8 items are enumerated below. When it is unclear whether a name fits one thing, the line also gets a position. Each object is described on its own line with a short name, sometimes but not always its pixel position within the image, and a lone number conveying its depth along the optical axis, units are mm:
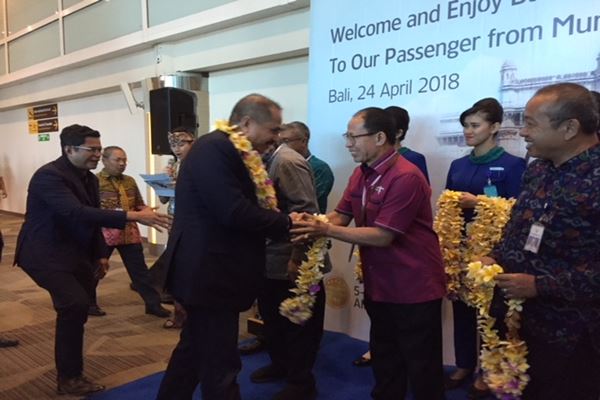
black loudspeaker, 5797
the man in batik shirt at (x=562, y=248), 1549
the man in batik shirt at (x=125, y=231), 4566
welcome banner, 2762
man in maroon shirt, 2201
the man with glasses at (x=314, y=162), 3523
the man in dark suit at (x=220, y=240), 2006
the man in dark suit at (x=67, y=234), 2811
